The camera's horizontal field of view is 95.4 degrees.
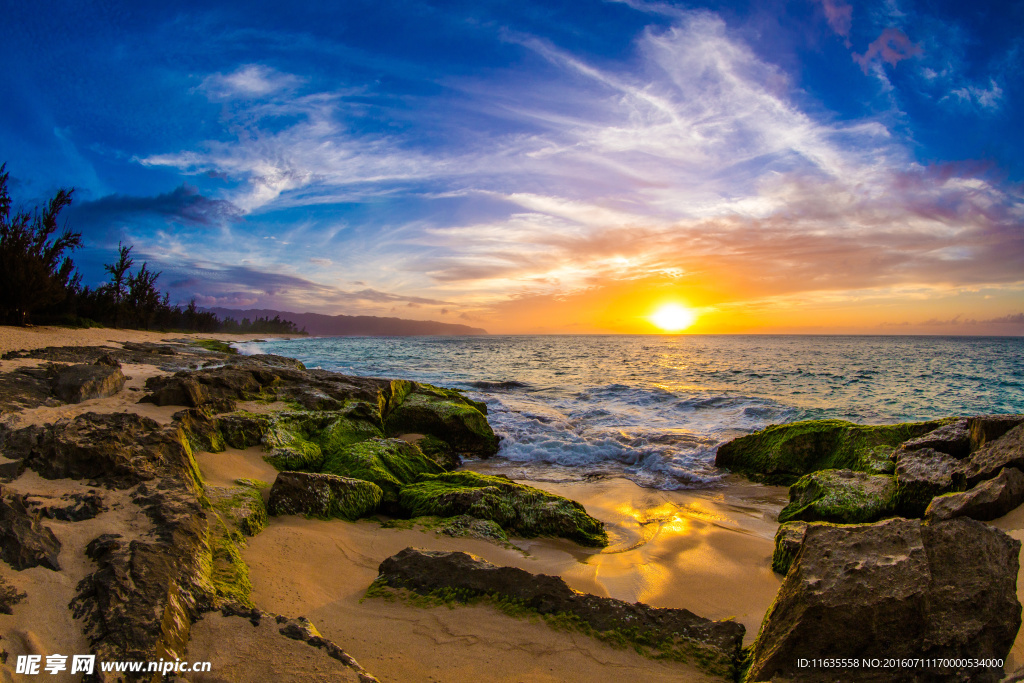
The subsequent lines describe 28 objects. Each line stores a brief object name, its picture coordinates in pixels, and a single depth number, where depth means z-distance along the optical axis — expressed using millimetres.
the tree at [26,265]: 27766
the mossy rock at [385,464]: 6312
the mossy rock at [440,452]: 9781
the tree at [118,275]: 49875
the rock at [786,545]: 4941
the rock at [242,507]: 4359
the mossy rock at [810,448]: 8336
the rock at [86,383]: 6921
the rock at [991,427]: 6355
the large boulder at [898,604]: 2838
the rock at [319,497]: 5020
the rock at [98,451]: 4020
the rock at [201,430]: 6188
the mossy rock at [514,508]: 5586
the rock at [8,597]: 2537
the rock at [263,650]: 2579
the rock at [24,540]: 2854
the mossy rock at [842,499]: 6234
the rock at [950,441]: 7047
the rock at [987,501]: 4598
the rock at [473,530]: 5156
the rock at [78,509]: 3370
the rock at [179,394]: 7301
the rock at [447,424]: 10758
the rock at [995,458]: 5355
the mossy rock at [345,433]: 8048
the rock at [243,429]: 6941
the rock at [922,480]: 6012
